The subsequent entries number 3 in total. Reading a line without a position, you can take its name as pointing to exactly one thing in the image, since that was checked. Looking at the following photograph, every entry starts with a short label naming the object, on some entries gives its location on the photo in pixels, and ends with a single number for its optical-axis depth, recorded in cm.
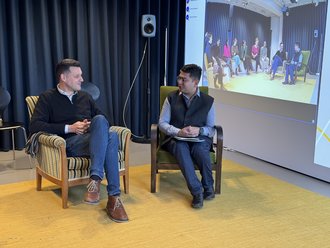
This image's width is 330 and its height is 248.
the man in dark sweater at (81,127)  279
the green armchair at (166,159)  314
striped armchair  284
